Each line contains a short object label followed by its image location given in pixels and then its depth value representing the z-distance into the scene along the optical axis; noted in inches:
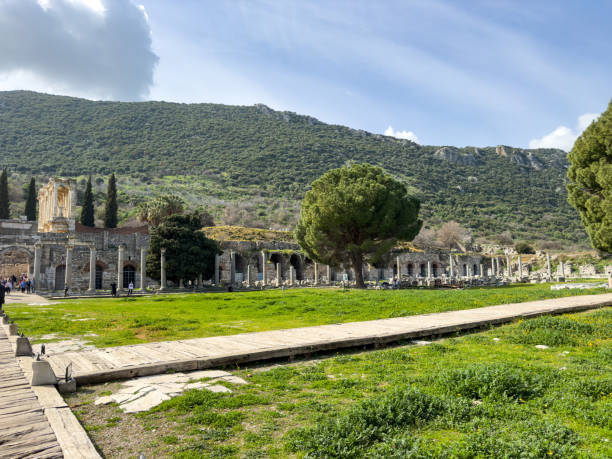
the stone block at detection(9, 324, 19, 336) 357.6
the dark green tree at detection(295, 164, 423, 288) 1134.4
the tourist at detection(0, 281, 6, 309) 609.8
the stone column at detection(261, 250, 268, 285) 1566.2
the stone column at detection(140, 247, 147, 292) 1306.5
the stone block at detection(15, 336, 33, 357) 271.9
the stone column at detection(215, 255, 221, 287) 1497.2
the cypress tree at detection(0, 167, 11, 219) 2015.3
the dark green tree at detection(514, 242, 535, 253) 2647.6
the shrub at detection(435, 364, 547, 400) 185.8
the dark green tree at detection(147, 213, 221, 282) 1408.7
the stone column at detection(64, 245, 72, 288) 1217.4
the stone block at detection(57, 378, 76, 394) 198.5
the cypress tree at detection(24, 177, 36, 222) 2147.0
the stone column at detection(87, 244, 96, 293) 1236.5
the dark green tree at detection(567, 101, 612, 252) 746.2
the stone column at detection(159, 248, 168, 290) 1349.7
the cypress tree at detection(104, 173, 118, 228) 2128.4
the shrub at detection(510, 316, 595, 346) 313.9
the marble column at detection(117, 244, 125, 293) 1246.3
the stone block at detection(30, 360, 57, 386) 199.0
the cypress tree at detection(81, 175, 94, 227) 2073.1
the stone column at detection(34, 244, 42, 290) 1224.8
